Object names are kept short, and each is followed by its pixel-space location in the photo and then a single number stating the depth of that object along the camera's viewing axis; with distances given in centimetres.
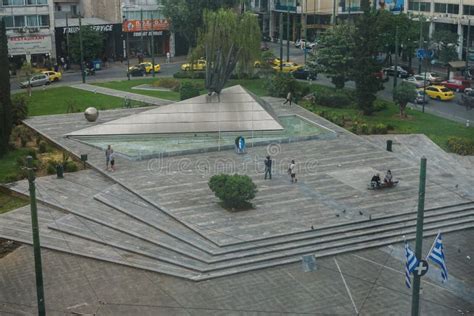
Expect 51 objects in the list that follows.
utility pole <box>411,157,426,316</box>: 1978
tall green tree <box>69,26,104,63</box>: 7288
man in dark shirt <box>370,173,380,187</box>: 3409
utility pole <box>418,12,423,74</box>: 6638
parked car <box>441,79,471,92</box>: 6406
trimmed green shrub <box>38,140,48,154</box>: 4078
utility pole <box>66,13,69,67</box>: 7465
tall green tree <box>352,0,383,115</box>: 5044
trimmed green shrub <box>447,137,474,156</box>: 4247
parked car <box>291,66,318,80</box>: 6665
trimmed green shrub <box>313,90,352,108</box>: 5391
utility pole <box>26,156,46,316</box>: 2000
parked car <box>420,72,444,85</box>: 6669
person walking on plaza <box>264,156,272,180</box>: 3497
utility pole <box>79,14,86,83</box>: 6462
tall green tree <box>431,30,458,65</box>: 7425
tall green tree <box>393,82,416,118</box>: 5034
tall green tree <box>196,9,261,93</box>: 4431
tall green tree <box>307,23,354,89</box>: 5806
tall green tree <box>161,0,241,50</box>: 7084
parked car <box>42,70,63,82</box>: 6594
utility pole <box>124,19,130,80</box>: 7244
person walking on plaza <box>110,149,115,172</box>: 3672
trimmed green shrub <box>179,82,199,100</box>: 5325
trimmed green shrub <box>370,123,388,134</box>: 4609
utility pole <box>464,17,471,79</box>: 6849
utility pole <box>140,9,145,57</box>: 7901
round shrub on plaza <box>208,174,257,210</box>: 3068
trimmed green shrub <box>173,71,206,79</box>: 6619
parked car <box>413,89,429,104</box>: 5750
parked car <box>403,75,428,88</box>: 6431
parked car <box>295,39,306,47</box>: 9092
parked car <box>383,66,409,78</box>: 7000
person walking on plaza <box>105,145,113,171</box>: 3669
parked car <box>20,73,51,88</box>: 6350
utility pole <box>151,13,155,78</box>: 6906
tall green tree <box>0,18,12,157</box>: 3906
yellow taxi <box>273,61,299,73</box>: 7081
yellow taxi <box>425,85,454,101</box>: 6009
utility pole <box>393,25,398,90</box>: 5908
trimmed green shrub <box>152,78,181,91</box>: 6187
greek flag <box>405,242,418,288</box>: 2081
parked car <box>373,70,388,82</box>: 5091
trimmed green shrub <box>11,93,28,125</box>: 4543
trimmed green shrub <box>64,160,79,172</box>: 3716
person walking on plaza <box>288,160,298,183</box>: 3481
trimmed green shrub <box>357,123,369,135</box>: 4591
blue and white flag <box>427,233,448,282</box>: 2289
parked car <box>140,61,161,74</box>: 7181
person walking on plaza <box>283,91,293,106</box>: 5195
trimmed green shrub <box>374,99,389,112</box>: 5294
